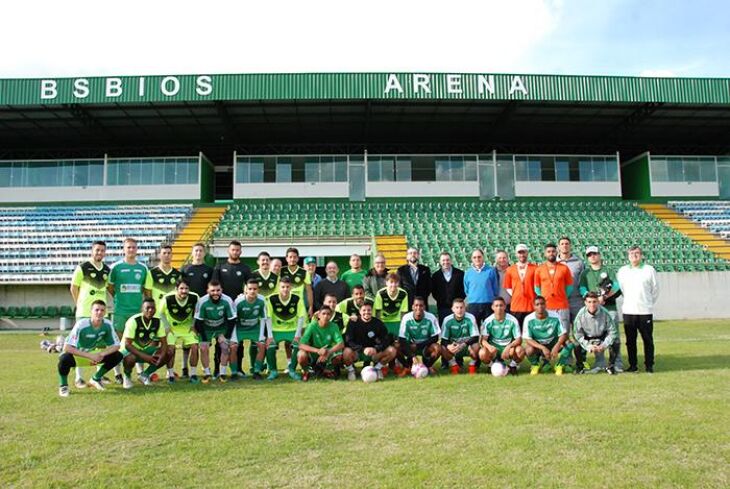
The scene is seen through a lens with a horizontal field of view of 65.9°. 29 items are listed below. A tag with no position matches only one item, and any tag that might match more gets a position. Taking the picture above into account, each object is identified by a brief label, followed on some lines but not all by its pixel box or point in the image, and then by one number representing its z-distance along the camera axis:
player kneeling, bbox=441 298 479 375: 8.80
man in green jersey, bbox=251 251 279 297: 9.28
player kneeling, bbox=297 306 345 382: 8.34
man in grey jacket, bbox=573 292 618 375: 8.54
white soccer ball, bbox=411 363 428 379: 8.28
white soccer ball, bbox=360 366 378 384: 7.99
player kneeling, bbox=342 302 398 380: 8.55
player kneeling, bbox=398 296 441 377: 8.80
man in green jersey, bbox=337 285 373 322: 8.82
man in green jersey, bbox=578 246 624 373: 8.85
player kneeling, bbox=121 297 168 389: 7.93
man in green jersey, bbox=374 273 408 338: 9.20
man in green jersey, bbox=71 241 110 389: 8.34
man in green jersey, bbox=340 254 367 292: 10.01
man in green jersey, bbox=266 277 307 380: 8.89
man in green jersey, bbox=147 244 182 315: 8.88
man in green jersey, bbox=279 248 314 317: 9.35
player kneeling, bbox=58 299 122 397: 7.50
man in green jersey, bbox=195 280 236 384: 8.53
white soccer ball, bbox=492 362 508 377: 8.31
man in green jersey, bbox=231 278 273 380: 8.72
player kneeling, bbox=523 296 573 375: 8.64
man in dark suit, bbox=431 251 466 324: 9.53
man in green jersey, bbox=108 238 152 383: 8.65
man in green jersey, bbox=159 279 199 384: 8.46
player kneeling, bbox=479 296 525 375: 8.58
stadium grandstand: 23.58
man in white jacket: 8.64
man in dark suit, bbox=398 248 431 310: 9.52
